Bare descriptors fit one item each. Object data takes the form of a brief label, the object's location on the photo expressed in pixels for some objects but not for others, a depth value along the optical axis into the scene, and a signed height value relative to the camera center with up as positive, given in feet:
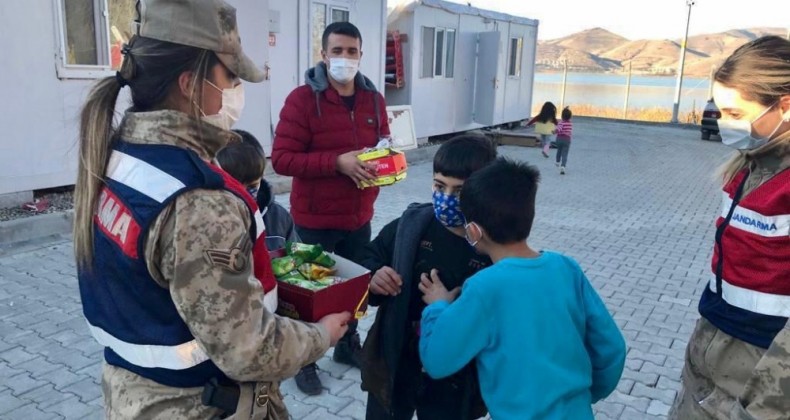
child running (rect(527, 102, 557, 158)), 48.08 -2.83
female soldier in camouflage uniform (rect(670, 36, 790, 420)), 6.39 -1.53
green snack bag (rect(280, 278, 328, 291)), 5.34 -1.79
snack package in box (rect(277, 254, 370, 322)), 5.25 -1.90
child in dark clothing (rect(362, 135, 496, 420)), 7.33 -2.34
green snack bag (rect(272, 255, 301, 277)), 5.53 -1.70
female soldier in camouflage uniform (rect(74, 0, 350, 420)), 4.28 -1.18
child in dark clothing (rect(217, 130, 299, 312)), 9.37 -1.54
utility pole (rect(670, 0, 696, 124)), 79.42 +1.33
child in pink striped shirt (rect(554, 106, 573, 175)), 41.22 -3.38
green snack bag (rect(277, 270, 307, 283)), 5.49 -1.78
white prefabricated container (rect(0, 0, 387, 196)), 20.54 -0.22
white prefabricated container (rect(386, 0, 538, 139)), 44.65 +1.41
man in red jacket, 11.44 -1.25
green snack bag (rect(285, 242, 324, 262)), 5.96 -1.69
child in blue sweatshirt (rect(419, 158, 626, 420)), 5.74 -2.25
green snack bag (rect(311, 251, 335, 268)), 6.00 -1.77
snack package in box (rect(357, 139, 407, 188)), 9.95 -1.36
